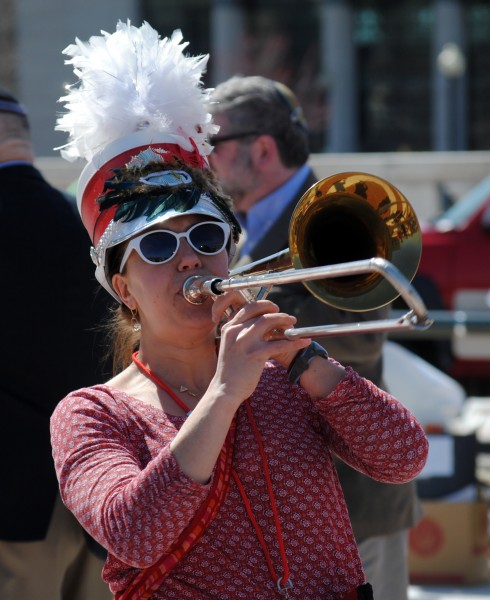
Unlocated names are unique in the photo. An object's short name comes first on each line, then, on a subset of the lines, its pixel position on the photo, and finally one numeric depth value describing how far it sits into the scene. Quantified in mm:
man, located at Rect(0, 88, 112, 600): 6355
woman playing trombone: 4012
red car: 20625
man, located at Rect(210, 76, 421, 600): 6758
